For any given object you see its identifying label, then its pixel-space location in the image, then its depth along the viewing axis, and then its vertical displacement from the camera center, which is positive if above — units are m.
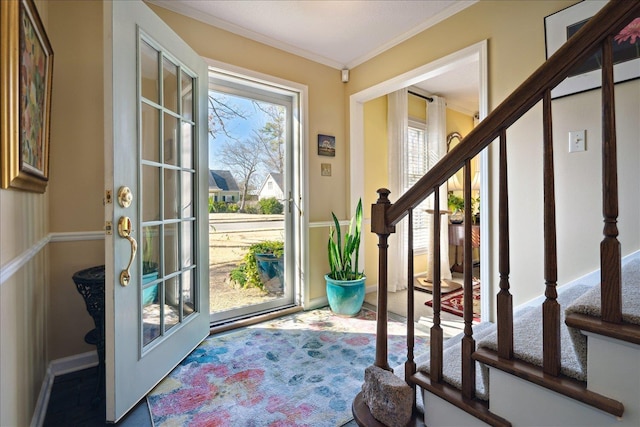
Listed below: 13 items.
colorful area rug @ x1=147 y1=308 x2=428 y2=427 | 1.52 -0.98
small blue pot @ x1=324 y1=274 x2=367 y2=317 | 2.76 -0.74
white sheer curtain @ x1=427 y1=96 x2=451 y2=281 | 4.07 +1.01
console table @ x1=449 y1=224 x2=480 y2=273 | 3.78 -0.28
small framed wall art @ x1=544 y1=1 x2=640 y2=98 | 1.56 +0.86
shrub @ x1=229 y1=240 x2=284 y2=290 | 2.81 -0.49
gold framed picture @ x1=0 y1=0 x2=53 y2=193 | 0.83 +0.42
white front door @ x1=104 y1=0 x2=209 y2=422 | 1.42 +0.08
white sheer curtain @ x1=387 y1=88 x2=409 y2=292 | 3.69 +0.67
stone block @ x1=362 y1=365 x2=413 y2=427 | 1.23 -0.76
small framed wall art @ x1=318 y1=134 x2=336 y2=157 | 3.07 +0.71
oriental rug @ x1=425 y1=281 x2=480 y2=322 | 2.83 -0.90
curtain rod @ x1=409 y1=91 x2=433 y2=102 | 3.95 +1.55
